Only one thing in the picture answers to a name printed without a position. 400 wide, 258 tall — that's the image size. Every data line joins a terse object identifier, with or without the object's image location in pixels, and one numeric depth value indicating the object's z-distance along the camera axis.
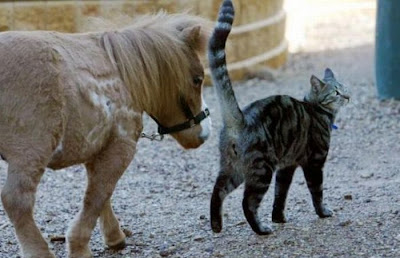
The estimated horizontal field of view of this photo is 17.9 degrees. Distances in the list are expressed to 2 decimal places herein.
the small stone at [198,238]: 7.25
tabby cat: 6.96
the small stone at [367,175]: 9.53
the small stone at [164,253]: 6.91
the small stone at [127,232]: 7.55
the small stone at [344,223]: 7.30
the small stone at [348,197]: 8.42
